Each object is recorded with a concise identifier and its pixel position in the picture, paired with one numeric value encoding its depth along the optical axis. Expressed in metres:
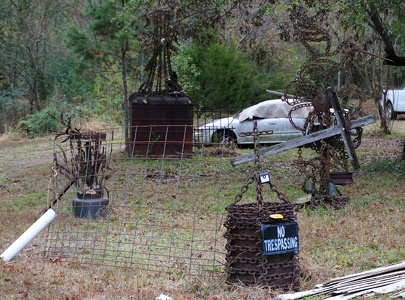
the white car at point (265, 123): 18.22
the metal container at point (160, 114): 15.27
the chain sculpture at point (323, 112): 9.66
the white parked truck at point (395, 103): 23.29
